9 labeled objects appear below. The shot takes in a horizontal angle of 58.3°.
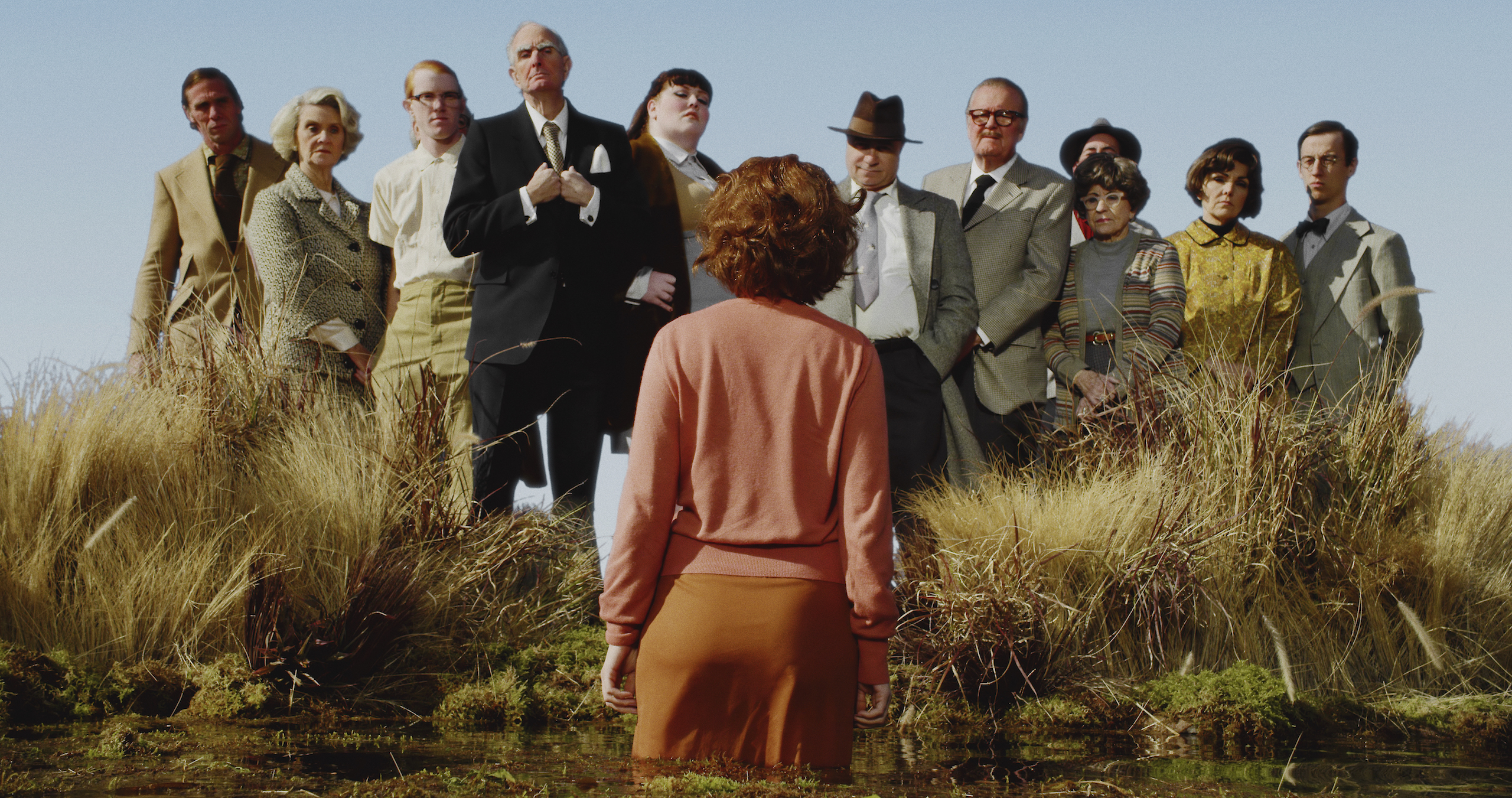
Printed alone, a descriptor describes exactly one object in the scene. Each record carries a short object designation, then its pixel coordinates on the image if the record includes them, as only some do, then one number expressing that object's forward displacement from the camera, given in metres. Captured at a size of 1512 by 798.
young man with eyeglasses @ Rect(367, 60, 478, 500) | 5.37
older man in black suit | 5.02
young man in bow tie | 6.09
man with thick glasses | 5.69
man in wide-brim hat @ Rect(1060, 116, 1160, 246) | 6.43
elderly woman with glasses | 5.56
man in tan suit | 6.07
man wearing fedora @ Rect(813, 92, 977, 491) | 5.52
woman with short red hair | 2.54
